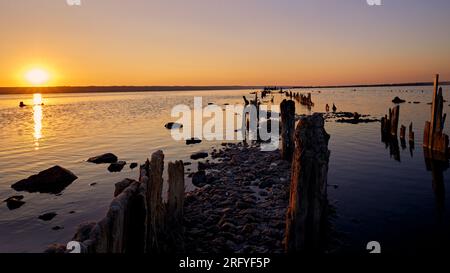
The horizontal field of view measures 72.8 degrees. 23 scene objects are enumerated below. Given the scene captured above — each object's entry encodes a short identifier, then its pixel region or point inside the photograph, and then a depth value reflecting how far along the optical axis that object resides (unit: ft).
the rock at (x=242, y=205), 39.06
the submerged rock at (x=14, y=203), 44.30
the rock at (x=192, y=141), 93.35
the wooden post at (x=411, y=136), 90.04
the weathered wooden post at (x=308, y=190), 24.47
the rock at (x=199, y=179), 51.49
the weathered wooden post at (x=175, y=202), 30.70
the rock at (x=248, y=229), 32.32
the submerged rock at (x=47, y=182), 51.42
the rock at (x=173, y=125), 131.13
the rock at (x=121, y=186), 23.66
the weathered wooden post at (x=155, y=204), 23.29
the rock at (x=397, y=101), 257.30
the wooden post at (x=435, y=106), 68.49
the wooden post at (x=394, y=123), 97.25
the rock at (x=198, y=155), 73.00
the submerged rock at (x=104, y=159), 70.36
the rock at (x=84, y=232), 17.81
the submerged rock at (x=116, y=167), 63.05
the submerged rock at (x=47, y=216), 40.27
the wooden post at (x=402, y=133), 93.51
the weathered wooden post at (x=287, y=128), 63.16
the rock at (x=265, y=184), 48.52
